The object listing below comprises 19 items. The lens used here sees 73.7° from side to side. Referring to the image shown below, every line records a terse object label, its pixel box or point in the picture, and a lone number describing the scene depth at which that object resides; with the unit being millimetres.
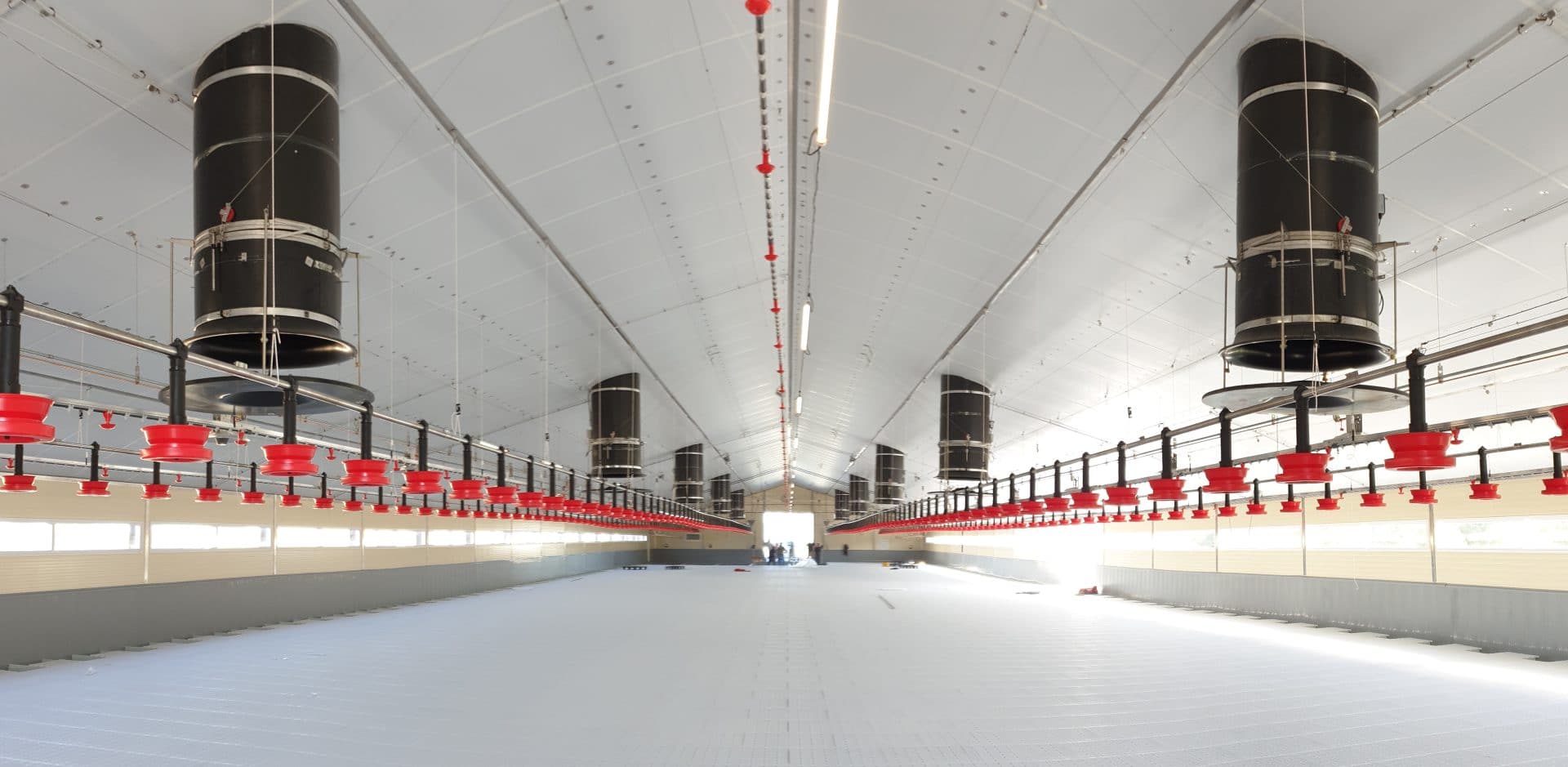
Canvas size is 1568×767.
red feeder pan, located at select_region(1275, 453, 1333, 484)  7316
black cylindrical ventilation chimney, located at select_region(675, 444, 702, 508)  45000
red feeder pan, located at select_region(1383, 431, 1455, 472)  6199
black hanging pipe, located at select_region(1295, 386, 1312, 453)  7770
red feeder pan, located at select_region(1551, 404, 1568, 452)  5488
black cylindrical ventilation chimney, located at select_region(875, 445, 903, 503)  43812
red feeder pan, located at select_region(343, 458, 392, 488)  8945
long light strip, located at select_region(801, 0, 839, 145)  8557
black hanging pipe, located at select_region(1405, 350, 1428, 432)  6500
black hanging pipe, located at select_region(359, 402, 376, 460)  9797
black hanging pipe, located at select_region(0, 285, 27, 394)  5137
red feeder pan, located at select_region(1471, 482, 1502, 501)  11828
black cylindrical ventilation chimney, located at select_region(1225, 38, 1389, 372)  8891
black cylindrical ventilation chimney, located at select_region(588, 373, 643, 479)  26609
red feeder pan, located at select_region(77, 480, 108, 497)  13812
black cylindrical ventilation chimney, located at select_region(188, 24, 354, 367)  8789
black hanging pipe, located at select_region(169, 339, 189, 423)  6832
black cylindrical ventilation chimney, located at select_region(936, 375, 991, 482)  26625
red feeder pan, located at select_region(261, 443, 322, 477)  7641
